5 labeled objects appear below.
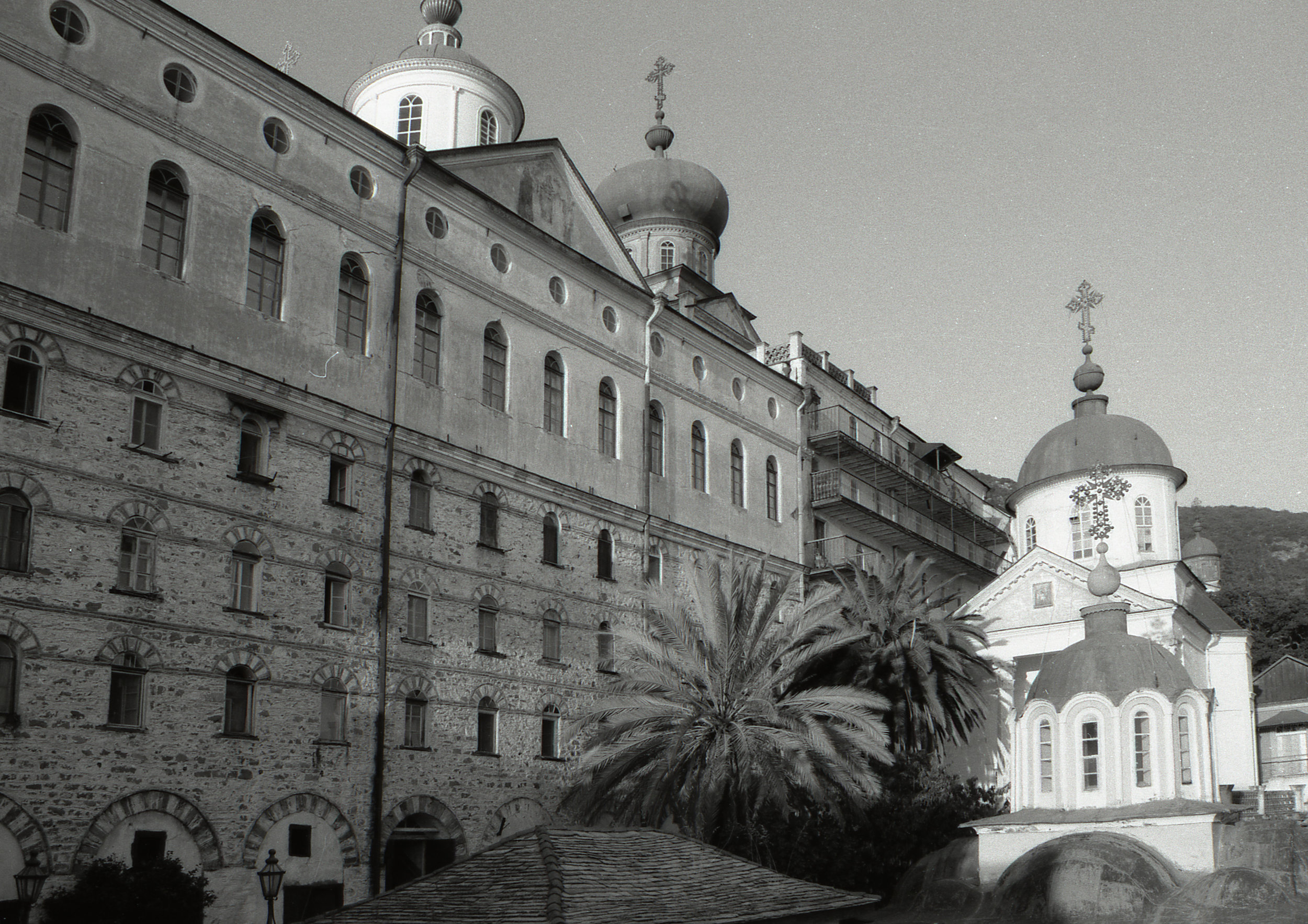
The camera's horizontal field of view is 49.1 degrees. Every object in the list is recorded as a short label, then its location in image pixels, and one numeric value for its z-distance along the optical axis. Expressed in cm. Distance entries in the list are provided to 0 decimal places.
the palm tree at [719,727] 2580
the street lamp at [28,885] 1802
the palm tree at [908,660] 3275
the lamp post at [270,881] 1873
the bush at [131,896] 1873
